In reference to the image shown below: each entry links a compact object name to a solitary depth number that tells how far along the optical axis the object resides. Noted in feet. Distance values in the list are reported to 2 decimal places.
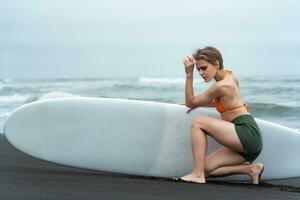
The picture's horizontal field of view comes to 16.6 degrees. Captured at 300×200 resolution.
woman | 19.96
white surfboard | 22.12
